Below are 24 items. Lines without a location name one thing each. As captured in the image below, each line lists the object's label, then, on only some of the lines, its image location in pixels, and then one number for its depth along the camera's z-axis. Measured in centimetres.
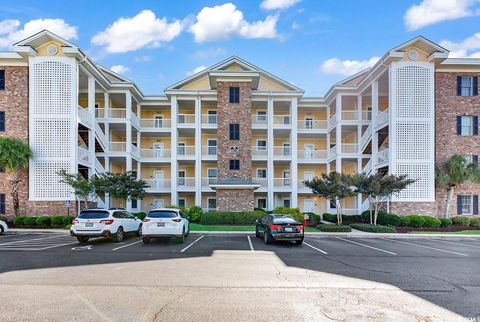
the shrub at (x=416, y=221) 2316
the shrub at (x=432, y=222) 2324
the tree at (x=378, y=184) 2164
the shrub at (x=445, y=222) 2384
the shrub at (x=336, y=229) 2136
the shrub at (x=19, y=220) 2319
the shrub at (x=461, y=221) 2434
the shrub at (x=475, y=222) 2442
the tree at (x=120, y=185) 2300
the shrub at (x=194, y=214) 2717
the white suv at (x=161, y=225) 1495
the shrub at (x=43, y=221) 2289
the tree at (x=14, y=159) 2342
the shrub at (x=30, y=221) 2305
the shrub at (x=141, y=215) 2757
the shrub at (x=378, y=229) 2134
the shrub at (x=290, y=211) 2580
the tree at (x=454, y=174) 2522
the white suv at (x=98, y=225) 1477
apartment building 2525
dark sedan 1490
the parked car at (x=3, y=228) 1974
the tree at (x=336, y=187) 2267
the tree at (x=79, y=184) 2247
